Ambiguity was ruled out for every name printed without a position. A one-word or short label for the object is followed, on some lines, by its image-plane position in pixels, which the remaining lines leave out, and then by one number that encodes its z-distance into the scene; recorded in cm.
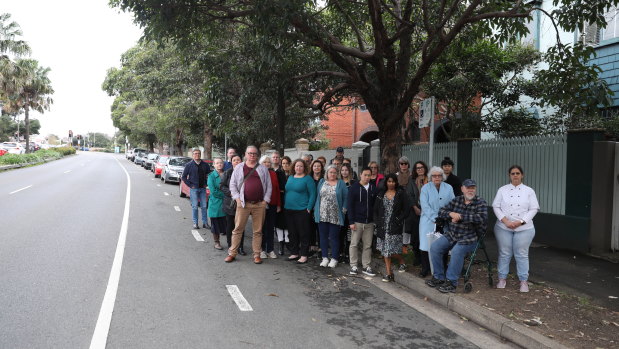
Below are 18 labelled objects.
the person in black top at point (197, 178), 1048
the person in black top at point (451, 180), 720
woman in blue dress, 632
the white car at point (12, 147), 4757
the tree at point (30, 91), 3484
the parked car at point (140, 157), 4378
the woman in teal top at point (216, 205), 853
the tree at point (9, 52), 3158
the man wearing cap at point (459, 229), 581
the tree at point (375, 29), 812
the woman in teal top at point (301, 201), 770
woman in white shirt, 579
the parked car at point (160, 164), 2634
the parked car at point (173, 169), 2295
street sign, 743
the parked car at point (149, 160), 3599
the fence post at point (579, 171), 813
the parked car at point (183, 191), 1693
